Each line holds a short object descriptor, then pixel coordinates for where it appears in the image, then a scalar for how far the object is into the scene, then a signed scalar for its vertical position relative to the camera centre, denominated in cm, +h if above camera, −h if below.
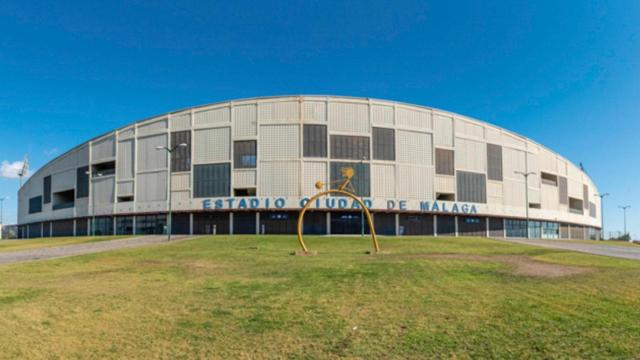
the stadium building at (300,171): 5344 +446
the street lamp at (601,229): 8689 -581
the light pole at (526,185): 6084 +281
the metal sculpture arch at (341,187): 2350 +95
